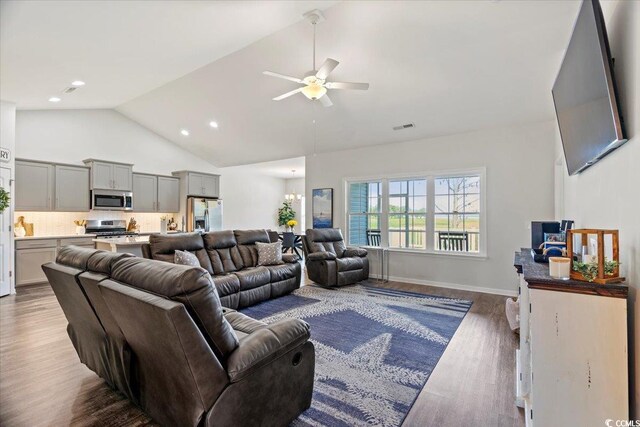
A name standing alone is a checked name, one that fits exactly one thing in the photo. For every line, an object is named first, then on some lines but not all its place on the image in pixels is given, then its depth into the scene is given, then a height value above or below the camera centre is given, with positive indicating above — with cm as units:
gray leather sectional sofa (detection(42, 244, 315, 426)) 146 -70
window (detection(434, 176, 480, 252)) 550 +3
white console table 133 -60
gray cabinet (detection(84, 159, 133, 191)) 649 +87
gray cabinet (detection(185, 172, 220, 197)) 823 +85
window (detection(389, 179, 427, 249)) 604 +4
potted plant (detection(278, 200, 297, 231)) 1164 +7
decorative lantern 142 -23
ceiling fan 331 +143
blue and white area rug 213 -127
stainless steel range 658 -25
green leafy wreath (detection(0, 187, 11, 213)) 451 +23
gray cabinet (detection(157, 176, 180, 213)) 784 +54
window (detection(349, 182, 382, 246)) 660 +6
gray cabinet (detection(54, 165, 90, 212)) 608 +54
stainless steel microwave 655 +34
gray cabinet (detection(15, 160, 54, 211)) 557 +54
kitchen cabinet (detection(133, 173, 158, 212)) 735 +56
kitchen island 444 -42
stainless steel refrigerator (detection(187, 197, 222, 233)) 812 +5
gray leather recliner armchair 550 -78
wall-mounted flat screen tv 148 +69
